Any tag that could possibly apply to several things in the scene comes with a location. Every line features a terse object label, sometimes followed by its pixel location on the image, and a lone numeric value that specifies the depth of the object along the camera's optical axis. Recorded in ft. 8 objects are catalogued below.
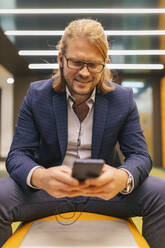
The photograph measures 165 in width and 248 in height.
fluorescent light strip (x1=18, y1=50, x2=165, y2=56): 19.17
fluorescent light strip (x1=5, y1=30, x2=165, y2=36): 15.75
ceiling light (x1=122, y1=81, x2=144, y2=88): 26.35
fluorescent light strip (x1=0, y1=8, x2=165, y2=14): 13.10
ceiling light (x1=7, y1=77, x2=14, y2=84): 26.02
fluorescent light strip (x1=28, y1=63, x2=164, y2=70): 22.95
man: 3.45
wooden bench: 2.73
